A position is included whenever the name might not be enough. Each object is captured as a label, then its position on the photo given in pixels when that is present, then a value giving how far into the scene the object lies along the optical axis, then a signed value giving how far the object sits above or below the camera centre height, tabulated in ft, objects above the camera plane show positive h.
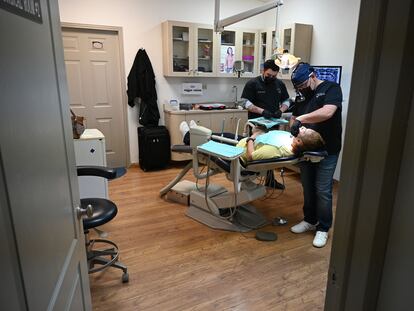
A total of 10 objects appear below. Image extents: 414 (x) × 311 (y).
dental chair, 8.80 -3.46
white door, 14.40 -0.20
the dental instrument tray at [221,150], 8.42 -1.92
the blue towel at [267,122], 10.01 -1.36
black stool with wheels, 6.65 -2.88
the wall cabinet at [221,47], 14.49 +1.51
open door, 2.04 -0.72
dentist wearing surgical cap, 8.32 -1.32
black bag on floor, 15.28 -3.25
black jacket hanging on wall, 15.11 -0.37
